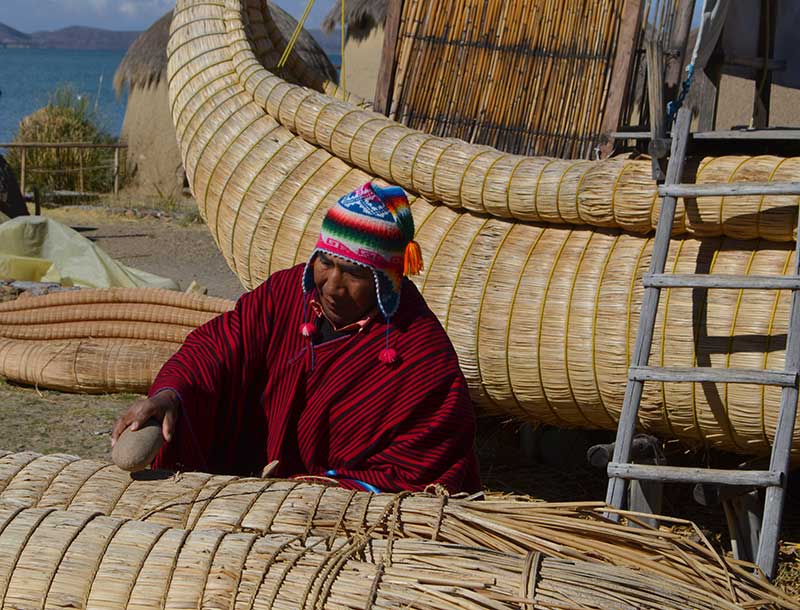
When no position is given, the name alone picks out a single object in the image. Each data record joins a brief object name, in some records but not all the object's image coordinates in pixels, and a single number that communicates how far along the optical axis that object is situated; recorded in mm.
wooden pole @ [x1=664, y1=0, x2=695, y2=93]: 4035
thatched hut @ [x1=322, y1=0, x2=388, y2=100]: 14672
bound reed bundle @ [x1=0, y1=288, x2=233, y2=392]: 5934
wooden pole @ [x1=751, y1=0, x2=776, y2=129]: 5230
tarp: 7578
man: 2818
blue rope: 4070
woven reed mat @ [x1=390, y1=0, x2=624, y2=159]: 4957
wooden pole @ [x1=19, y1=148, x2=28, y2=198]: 13680
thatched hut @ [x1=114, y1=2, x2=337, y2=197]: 15031
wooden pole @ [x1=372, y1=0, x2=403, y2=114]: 5258
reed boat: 3660
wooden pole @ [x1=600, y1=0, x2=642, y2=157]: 4746
